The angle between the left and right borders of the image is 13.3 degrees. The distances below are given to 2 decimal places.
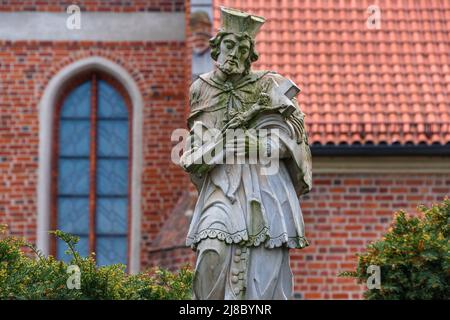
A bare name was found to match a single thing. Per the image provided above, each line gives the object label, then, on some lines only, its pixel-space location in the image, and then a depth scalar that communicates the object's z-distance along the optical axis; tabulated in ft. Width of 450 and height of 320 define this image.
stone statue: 40.09
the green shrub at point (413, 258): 54.54
